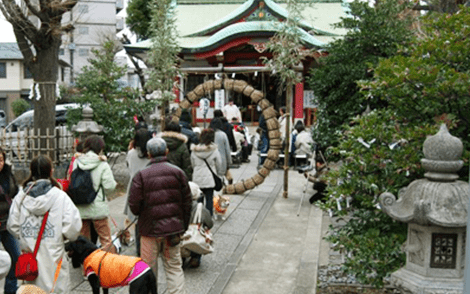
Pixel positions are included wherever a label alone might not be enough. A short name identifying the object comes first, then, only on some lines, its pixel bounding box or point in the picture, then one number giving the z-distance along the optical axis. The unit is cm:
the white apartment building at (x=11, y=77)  3762
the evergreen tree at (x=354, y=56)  851
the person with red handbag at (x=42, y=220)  456
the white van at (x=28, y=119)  1720
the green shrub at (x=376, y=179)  483
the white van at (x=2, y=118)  2657
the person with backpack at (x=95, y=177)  591
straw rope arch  1095
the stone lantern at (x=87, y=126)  1014
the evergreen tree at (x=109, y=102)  1166
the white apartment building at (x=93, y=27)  4653
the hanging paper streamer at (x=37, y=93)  1153
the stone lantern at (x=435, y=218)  408
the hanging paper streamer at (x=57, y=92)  1195
